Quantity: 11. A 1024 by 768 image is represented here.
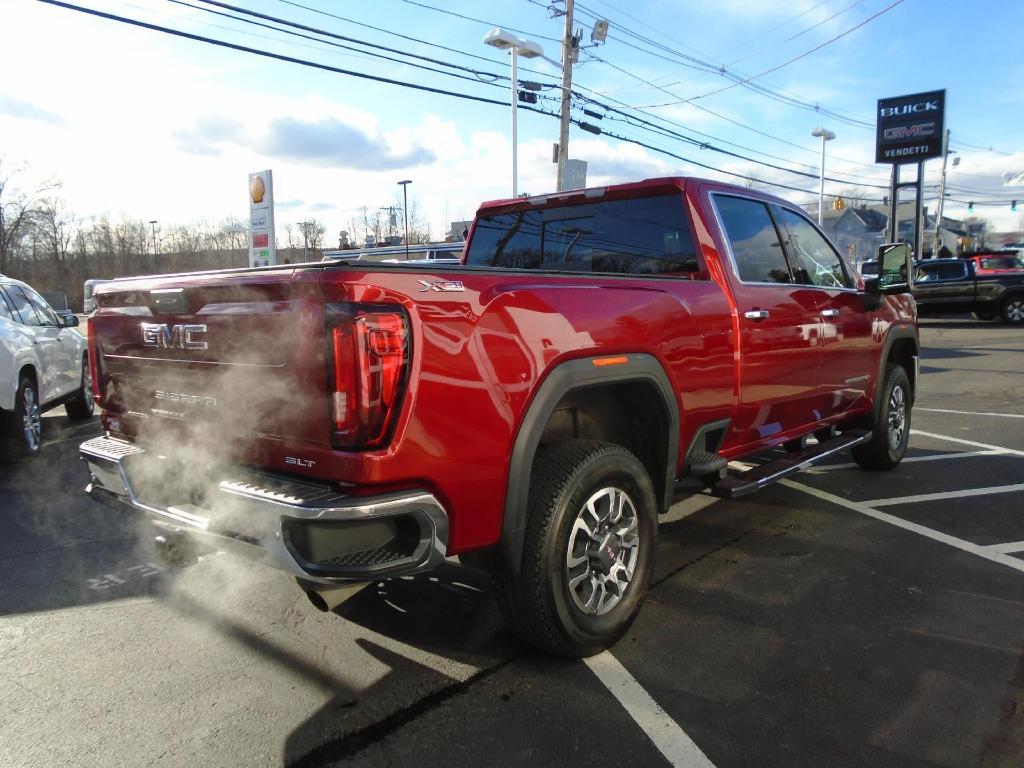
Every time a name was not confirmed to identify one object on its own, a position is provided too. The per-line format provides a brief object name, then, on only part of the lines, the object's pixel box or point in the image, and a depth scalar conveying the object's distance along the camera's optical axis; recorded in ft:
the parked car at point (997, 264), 67.62
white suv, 21.72
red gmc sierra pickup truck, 7.55
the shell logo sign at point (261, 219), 52.85
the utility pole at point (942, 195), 187.56
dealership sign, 110.22
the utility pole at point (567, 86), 61.57
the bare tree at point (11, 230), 158.92
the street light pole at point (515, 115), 56.65
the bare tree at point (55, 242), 170.35
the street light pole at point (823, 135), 110.01
